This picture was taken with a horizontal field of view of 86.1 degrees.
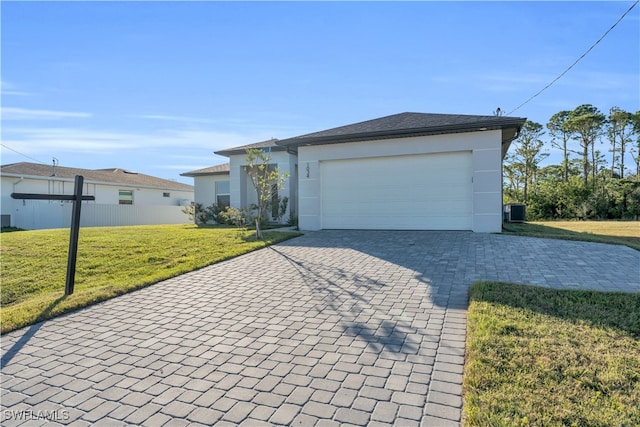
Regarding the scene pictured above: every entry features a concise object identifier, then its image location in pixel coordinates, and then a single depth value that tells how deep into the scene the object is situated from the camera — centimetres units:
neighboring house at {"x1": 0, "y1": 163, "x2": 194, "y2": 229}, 1925
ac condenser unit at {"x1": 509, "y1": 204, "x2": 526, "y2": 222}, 1506
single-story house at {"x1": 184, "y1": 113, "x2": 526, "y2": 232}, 1060
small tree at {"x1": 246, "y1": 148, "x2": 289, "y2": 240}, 1092
